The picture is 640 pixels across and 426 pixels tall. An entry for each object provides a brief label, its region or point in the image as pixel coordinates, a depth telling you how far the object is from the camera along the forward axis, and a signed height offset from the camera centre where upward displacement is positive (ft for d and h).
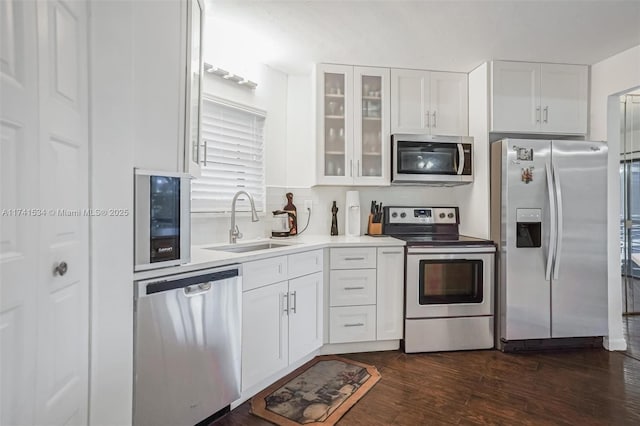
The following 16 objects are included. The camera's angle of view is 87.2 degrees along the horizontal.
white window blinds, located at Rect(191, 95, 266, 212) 8.34 +1.48
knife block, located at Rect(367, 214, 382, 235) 10.55 -0.50
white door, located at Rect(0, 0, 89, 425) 2.91 +0.00
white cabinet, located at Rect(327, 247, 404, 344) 8.73 -2.16
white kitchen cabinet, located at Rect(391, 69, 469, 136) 10.08 +3.35
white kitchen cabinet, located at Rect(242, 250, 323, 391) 6.44 -2.20
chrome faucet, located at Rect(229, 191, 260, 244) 7.93 -0.31
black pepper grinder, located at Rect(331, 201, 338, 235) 10.65 -0.26
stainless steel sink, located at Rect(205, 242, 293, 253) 7.95 -0.89
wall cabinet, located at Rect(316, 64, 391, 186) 9.86 +2.58
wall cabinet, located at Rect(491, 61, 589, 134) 9.53 +3.32
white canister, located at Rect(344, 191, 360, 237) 10.38 -0.06
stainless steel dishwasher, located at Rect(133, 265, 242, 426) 4.73 -2.10
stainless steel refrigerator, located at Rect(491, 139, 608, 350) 8.91 -0.74
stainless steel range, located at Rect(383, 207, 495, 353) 8.96 -2.23
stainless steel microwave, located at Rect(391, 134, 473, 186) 9.94 +1.60
